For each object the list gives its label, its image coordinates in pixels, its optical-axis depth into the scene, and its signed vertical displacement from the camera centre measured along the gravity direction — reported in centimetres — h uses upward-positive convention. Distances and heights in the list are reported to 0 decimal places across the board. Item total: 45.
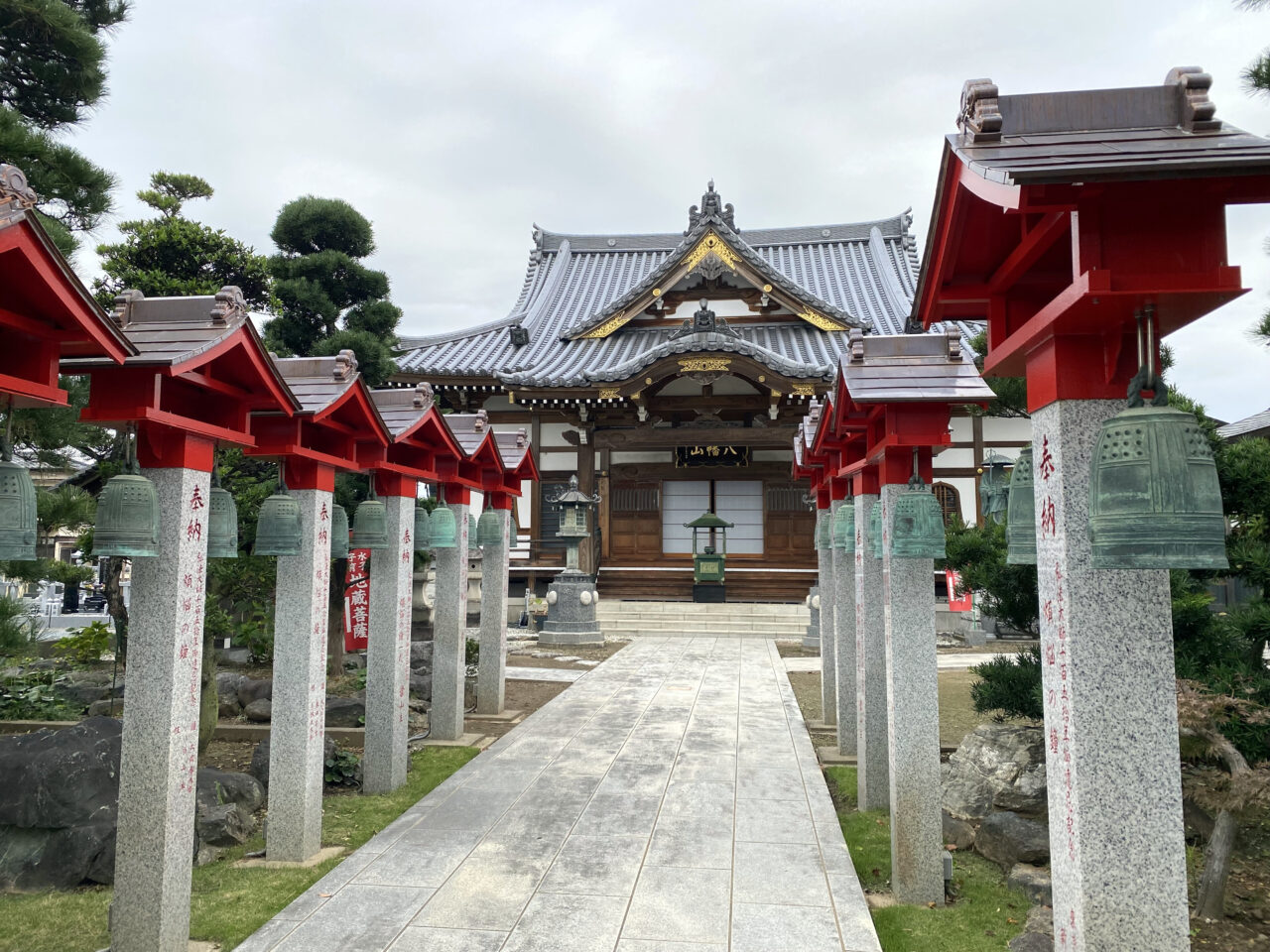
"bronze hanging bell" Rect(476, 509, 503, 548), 1009 +16
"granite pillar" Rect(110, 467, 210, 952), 409 -108
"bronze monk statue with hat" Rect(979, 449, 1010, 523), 789 +49
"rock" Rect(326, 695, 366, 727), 902 -193
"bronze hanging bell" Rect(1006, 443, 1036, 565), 355 +13
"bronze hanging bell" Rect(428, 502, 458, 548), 817 +14
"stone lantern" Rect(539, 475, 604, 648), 1647 -114
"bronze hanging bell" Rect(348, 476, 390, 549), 695 +14
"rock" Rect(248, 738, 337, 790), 718 -198
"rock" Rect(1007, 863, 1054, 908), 486 -211
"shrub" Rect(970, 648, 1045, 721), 660 -121
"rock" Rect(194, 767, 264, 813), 621 -197
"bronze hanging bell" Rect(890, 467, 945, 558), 486 +10
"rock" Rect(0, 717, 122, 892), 516 -181
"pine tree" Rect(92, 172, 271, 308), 934 +353
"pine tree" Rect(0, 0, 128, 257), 627 +383
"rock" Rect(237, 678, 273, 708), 976 -182
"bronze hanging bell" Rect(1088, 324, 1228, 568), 240 +15
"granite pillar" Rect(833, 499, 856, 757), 782 -94
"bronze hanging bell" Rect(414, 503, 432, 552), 821 +12
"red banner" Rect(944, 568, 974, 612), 1619 -116
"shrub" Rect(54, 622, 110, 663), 1128 -143
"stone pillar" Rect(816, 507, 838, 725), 957 -127
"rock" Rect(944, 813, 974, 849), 594 -216
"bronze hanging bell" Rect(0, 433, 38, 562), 341 +12
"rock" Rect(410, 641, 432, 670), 1248 -176
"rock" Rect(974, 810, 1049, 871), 539 -203
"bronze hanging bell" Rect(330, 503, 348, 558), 689 +8
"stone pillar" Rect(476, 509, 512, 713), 1005 -122
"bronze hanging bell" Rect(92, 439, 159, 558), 396 +12
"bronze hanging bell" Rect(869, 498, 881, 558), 564 +9
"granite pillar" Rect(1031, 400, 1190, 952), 271 -69
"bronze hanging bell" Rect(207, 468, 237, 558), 506 +11
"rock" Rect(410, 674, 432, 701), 1098 -199
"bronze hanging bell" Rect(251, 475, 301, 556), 553 +10
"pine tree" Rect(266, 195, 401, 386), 1172 +381
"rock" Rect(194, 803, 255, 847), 579 -206
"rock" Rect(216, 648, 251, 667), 1288 -188
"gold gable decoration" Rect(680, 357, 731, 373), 1833 +404
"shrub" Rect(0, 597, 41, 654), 639 -70
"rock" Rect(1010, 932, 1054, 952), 415 -207
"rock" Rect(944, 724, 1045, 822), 634 -188
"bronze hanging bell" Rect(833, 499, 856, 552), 736 +14
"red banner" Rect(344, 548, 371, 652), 1252 -103
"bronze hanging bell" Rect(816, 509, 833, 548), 932 +15
